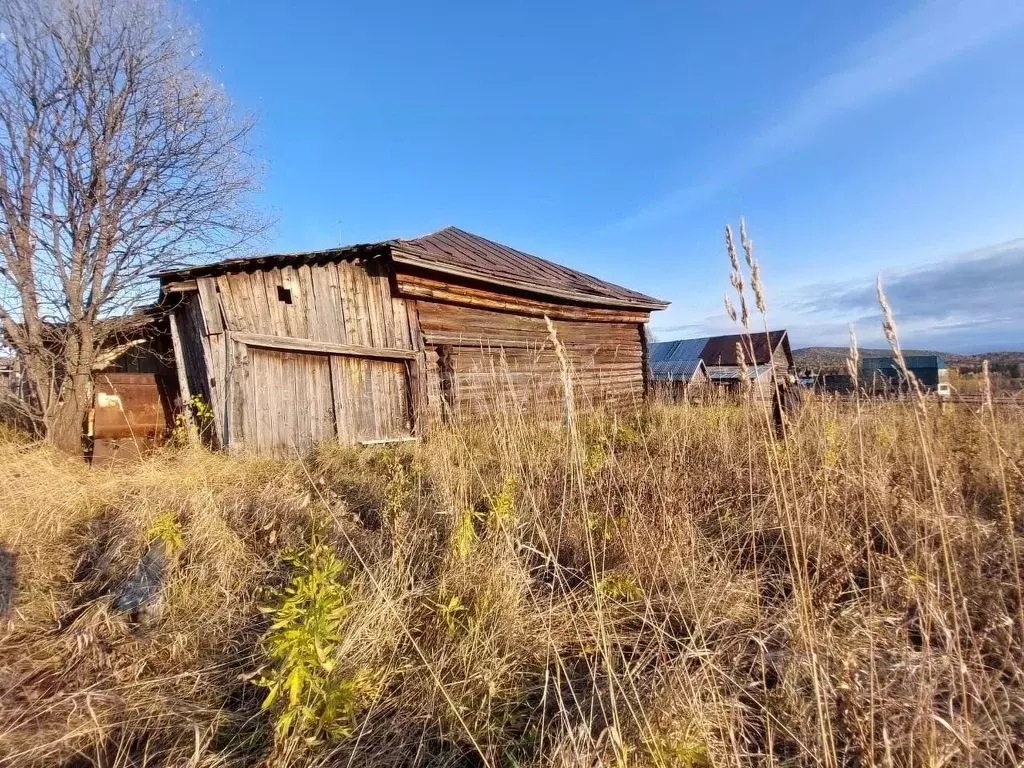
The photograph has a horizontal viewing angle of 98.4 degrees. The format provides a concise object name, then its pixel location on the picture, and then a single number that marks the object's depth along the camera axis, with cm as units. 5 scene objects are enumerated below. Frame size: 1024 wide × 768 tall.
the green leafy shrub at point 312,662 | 125
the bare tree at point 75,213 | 537
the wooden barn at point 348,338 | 560
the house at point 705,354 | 2826
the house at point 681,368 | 2694
